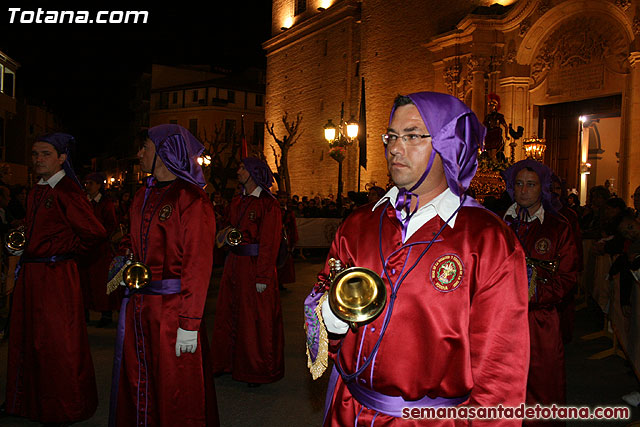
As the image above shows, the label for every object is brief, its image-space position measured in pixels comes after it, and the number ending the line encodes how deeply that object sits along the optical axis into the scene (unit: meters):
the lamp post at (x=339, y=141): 16.73
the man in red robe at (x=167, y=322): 3.54
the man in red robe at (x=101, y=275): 8.25
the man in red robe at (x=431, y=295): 2.02
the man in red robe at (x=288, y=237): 11.31
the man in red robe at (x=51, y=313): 4.36
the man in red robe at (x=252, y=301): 5.69
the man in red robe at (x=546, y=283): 4.01
